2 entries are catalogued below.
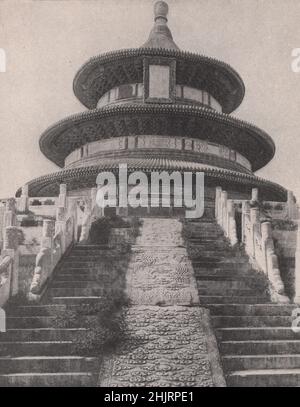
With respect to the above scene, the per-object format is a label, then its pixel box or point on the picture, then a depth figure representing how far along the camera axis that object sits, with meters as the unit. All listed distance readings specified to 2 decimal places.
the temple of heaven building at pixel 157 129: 22.94
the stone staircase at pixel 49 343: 9.08
